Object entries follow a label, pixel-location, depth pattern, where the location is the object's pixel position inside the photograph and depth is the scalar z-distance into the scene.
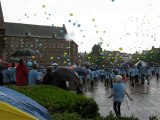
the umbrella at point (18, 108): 1.96
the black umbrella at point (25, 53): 9.73
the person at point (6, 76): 7.92
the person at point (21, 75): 6.70
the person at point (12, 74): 7.87
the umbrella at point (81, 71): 10.99
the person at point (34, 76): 6.93
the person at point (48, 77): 6.48
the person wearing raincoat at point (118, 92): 6.15
